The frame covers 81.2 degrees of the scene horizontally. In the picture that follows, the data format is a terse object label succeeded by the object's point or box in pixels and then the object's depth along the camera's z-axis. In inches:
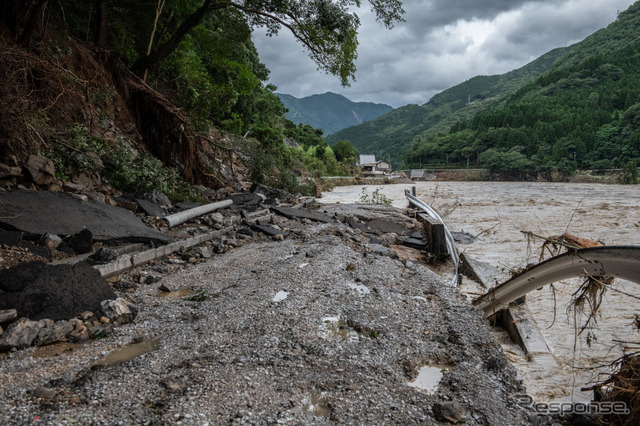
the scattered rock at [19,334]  111.4
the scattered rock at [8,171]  241.0
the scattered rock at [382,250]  265.9
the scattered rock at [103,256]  188.5
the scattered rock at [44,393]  87.3
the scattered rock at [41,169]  254.2
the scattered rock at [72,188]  278.1
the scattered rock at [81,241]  201.8
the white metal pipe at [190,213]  294.0
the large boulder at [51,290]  126.6
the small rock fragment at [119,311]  134.6
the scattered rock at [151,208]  303.4
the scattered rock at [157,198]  337.4
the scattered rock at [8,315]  119.4
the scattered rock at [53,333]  117.0
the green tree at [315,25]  436.5
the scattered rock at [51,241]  195.6
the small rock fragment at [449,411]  85.8
